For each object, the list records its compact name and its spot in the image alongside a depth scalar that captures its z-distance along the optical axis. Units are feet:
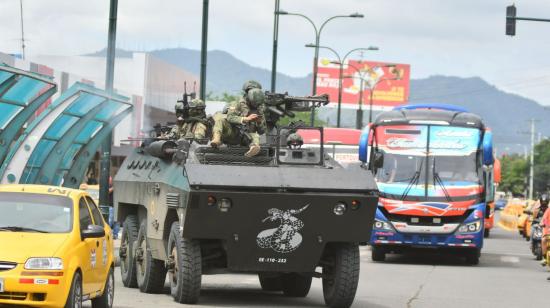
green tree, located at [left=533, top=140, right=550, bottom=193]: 592.60
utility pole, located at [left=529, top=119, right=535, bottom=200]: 527.40
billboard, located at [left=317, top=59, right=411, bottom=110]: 396.78
